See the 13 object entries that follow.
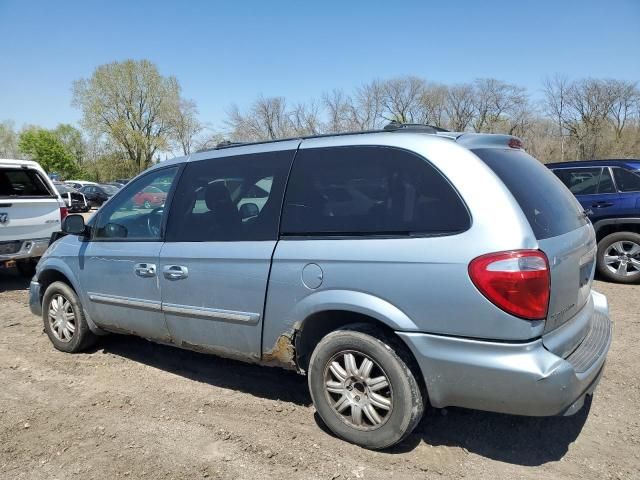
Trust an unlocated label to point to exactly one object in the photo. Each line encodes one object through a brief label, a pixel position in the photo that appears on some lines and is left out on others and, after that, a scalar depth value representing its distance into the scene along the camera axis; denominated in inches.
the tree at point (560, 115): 2114.9
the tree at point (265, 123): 2033.7
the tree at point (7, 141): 3366.1
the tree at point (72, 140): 2889.0
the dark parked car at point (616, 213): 265.7
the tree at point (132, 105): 2230.6
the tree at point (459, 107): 2310.5
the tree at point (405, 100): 2257.6
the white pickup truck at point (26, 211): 278.2
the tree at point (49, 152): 2669.8
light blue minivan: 93.1
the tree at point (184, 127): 2328.0
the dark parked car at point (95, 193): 1177.5
